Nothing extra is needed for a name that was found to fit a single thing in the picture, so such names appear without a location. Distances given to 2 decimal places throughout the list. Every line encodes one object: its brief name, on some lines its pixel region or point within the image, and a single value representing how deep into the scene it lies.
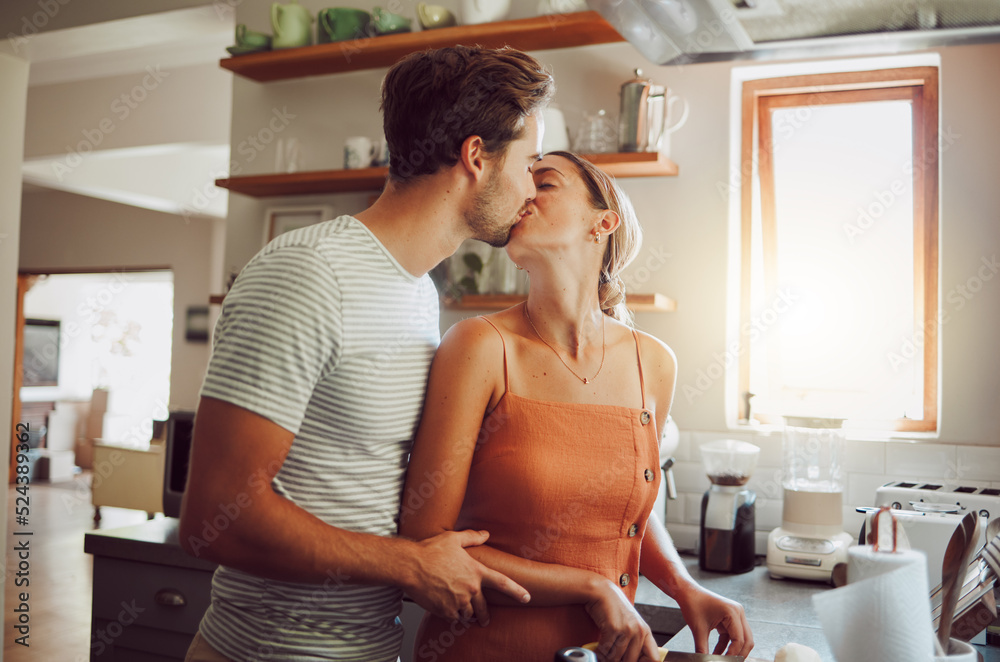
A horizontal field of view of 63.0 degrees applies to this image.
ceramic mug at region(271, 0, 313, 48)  2.94
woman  1.25
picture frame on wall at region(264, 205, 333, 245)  3.09
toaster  1.78
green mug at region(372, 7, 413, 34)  2.76
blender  2.12
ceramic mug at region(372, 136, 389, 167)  2.83
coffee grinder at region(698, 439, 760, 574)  2.22
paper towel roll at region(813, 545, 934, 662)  0.81
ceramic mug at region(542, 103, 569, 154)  2.53
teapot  2.43
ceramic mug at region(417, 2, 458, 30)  2.68
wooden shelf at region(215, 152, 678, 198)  2.41
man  1.02
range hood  1.49
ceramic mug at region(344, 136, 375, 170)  2.84
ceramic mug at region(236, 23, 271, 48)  2.99
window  2.51
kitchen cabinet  2.18
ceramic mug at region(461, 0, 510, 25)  2.62
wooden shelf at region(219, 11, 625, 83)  2.53
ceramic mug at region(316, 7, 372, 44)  2.84
